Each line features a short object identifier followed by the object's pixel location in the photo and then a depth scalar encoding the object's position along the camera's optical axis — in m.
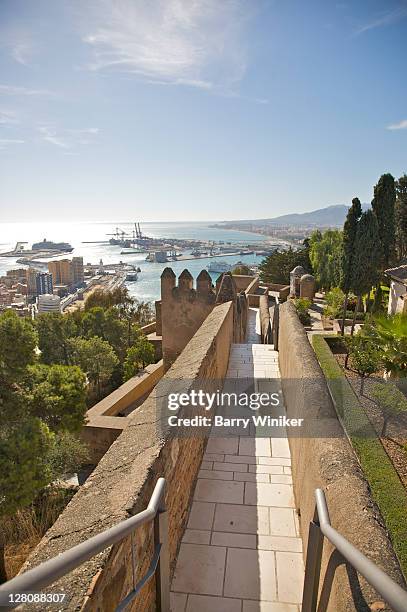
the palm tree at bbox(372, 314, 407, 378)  8.61
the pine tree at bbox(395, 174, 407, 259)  28.88
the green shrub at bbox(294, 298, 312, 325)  20.07
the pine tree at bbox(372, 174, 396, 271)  21.23
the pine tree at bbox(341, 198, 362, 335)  17.86
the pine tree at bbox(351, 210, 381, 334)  17.45
